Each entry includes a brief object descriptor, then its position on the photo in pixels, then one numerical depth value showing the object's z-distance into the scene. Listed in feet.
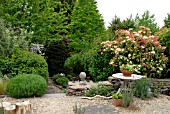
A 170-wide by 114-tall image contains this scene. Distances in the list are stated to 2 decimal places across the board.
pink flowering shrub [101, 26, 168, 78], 25.86
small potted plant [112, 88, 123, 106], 20.34
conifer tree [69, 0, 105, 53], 43.86
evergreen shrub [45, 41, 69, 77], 40.81
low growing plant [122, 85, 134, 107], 19.81
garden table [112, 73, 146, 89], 21.68
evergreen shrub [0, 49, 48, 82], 27.94
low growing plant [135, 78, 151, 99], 22.36
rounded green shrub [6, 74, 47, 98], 22.88
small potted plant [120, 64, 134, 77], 22.06
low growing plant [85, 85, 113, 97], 23.25
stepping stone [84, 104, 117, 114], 18.88
